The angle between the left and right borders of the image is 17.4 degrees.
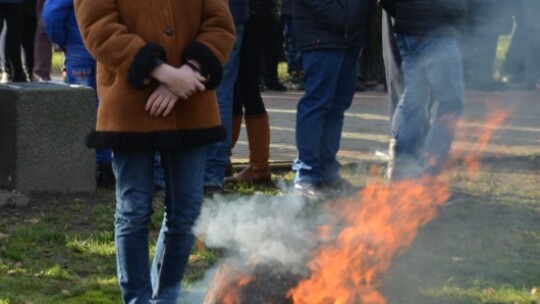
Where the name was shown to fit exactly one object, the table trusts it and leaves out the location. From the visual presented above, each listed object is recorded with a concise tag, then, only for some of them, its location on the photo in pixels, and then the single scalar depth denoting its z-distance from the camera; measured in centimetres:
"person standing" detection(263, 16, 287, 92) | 2308
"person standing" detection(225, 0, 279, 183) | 1270
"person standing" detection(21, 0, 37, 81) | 2107
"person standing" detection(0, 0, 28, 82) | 1906
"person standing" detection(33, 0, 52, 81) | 2302
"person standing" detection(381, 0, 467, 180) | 1140
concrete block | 1195
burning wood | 693
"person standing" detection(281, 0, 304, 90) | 2437
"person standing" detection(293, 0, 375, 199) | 1170
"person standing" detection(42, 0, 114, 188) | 1260
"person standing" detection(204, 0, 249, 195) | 1180
